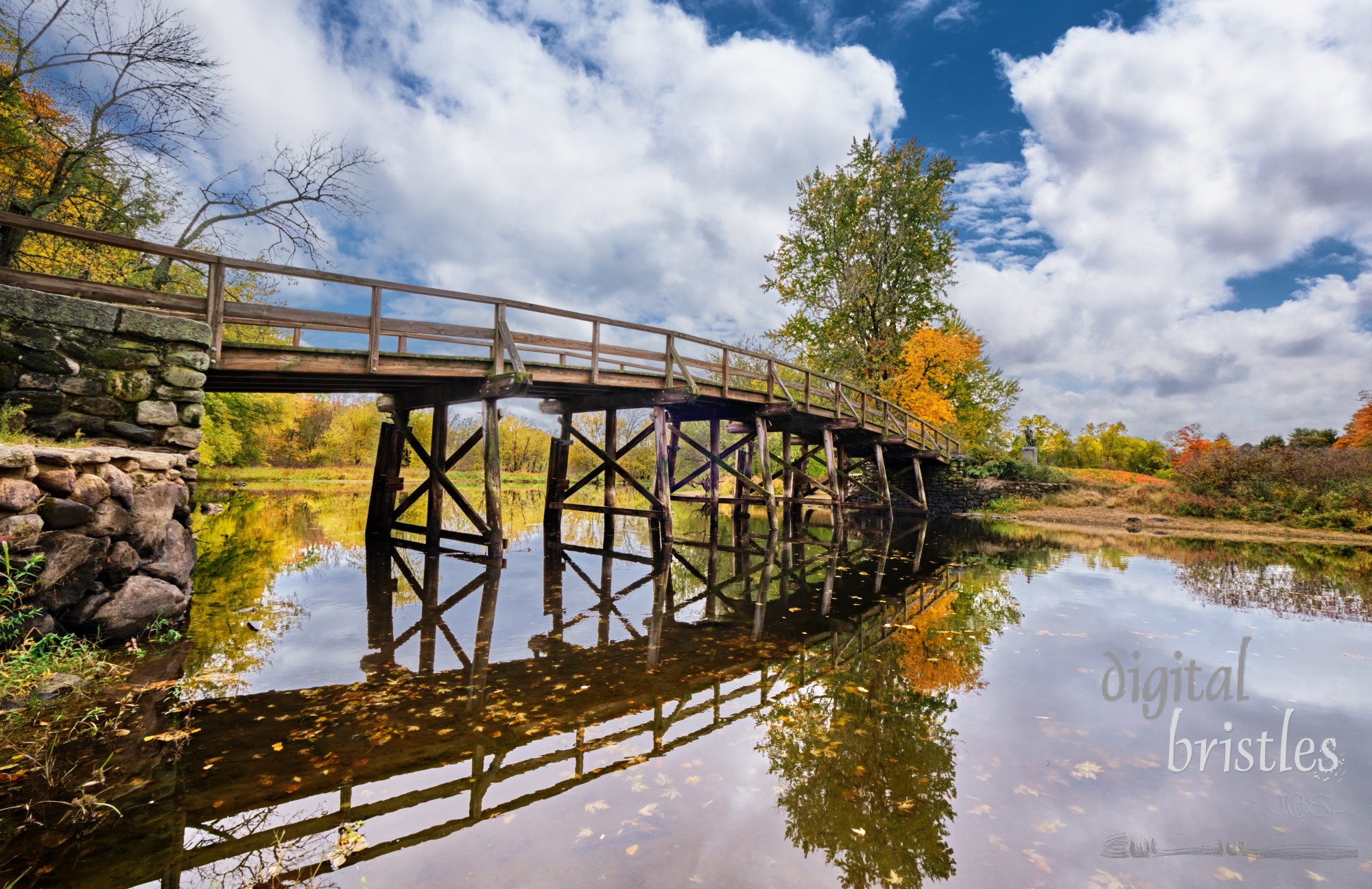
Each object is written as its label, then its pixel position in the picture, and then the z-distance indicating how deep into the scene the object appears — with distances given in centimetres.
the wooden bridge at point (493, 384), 759
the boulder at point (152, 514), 537
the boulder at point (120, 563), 518
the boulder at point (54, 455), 462
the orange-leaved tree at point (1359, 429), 2908
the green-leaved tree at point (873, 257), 2864
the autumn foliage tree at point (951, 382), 2809
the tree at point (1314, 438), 3441
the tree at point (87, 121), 1110
